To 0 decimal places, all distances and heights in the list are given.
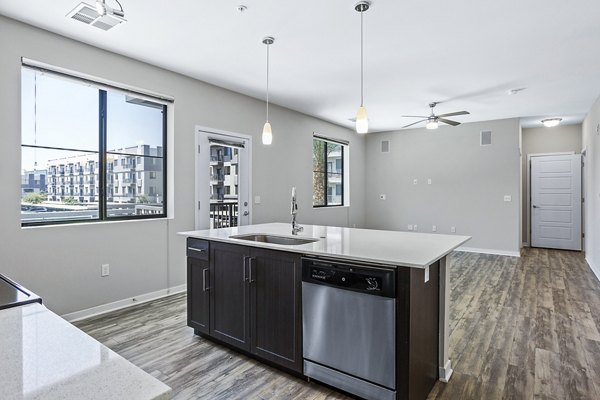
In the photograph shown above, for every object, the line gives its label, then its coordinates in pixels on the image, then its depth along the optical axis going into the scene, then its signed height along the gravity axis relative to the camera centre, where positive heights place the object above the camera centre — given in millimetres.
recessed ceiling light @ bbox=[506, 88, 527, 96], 4840 +1519
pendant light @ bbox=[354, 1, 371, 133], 2701 +657
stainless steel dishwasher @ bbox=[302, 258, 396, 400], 1900 -768
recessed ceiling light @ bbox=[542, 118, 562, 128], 6605 +1463
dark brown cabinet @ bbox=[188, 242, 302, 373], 2314 -772
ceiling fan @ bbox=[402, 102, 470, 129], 5289 +1190
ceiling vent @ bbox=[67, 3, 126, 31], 2451 +1371
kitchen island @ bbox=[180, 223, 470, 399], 1888 -683
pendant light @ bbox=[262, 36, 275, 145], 3412 +652
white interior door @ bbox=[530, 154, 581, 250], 7172 -105
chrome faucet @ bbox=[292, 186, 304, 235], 3091 -245
